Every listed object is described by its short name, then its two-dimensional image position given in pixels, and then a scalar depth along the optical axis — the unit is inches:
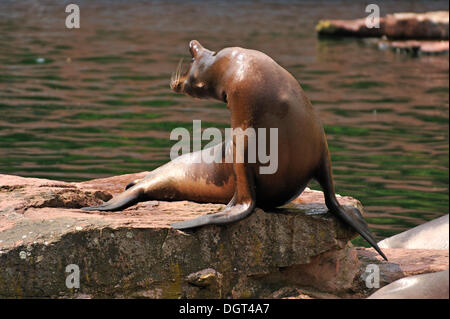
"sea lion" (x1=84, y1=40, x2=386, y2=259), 411.8
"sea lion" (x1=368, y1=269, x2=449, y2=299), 349.7
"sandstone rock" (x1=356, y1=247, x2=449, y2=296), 443.8
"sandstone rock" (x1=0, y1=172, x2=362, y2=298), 388.2
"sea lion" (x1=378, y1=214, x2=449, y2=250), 545.0
